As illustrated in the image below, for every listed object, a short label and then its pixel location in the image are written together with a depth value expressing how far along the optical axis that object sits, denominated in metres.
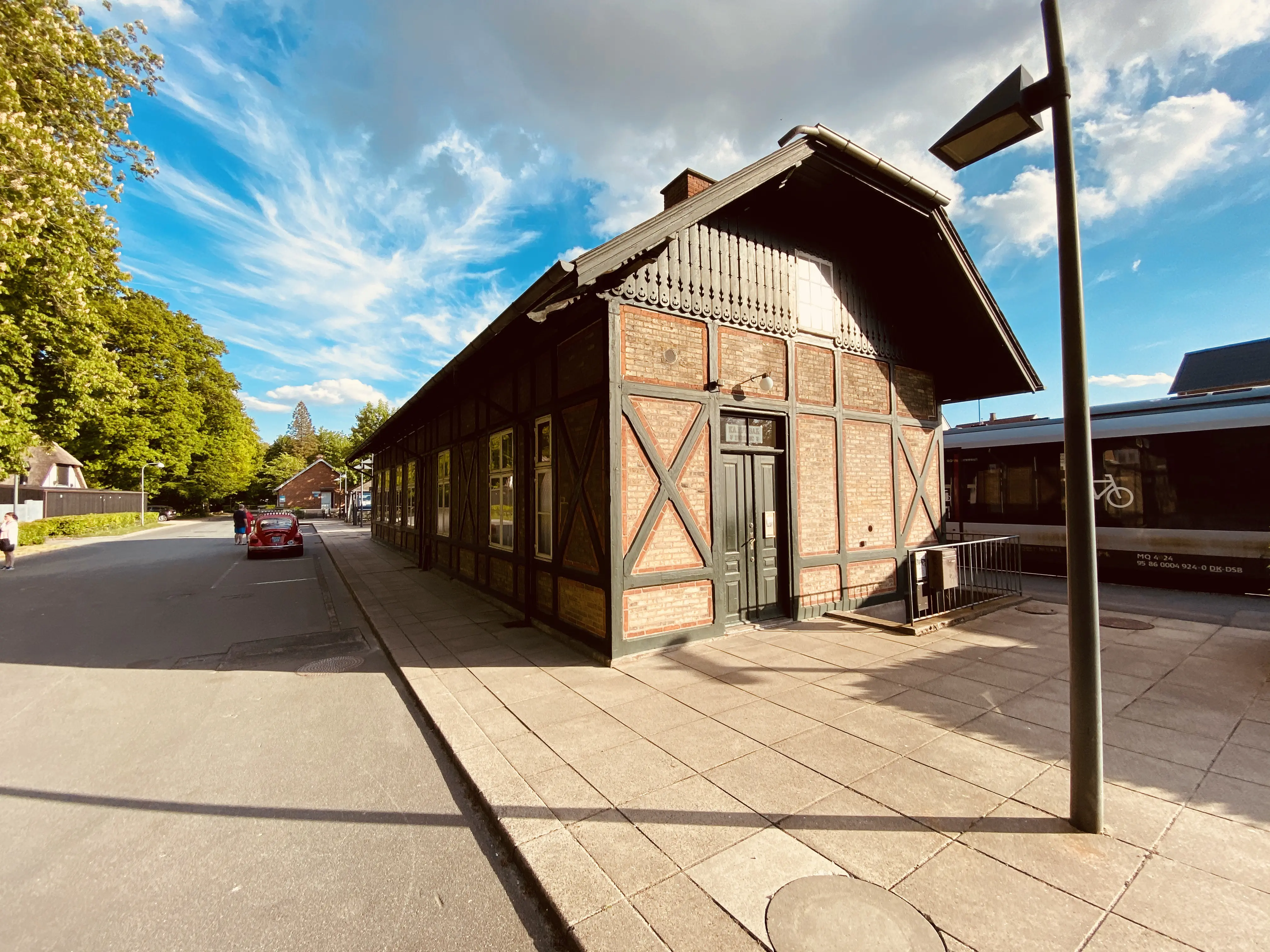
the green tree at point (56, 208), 10.77
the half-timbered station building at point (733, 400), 6.14
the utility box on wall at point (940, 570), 7.20
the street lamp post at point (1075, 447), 2.84
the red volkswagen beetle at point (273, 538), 17.89
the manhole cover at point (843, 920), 2.14
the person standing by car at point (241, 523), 23.22
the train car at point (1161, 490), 8.84
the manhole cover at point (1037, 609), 8.02
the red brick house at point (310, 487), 63.06
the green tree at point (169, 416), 35.84
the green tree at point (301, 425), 104.11
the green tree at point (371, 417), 54.03
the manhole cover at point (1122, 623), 7.00
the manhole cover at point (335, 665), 6.26
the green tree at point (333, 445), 62.59
